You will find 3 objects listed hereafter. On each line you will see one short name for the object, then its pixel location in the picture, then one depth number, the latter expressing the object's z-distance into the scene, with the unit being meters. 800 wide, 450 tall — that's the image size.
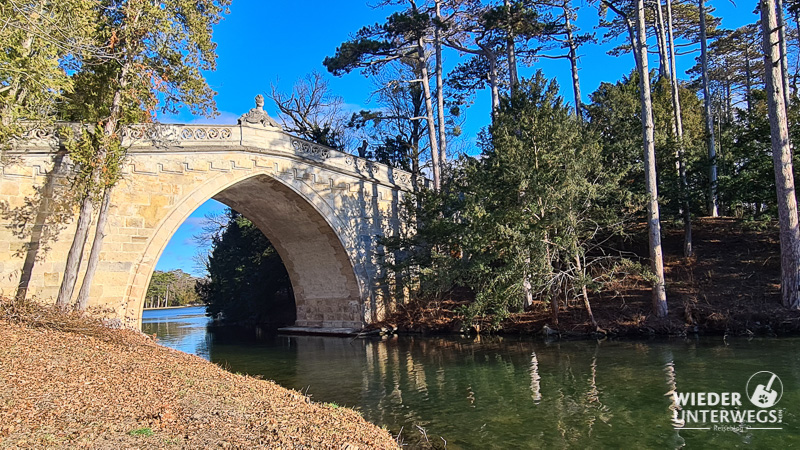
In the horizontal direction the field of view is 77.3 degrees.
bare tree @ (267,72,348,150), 25.43
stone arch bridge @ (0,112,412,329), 11.33
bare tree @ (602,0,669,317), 12.59
